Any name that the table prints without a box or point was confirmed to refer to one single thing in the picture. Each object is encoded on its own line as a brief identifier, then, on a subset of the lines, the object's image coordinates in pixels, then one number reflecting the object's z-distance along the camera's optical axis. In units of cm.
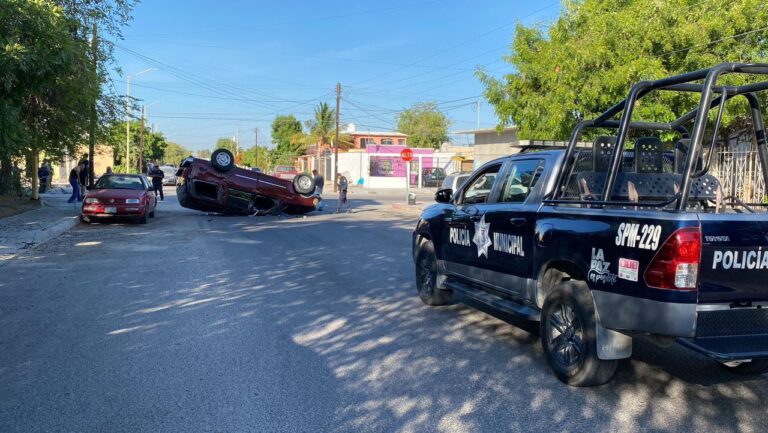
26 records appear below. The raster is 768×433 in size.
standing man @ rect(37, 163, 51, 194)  3175
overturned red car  2108
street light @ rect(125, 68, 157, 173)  2262
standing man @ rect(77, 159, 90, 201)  2527
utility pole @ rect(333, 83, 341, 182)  4966
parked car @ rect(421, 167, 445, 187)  5212
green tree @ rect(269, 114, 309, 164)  9269
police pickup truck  441
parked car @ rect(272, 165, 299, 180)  4750
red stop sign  2948
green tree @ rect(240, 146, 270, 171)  11389
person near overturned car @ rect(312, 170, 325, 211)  2354
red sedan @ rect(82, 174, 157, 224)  1825
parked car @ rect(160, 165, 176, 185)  5188
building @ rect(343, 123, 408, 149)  7819
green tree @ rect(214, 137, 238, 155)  15590
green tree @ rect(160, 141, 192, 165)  14875
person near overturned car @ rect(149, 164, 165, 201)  2814
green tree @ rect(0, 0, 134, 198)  1223
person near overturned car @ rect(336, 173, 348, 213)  2578
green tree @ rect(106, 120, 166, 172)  6175
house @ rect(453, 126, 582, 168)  3590
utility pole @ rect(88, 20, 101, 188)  1875
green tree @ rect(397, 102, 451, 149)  9212
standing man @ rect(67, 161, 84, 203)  2476
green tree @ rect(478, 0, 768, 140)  1465
